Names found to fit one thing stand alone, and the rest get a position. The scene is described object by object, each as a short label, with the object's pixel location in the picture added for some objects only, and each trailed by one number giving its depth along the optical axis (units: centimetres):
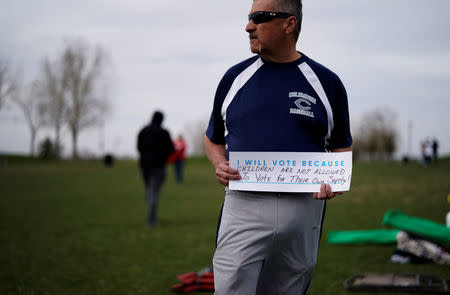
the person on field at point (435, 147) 4124
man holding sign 252
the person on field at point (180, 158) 2099
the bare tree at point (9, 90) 4773
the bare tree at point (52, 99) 6300
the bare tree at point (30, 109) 6059
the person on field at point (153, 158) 980
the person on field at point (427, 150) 3625
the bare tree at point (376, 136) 10075
